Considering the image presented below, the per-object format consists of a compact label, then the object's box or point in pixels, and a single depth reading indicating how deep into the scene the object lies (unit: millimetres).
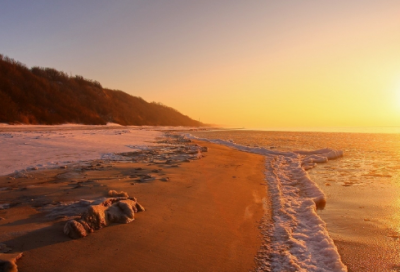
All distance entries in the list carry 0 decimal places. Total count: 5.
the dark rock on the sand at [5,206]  3948
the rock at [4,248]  2698
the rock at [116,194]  4602
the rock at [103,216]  3148
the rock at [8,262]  2371
